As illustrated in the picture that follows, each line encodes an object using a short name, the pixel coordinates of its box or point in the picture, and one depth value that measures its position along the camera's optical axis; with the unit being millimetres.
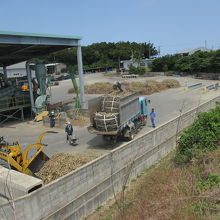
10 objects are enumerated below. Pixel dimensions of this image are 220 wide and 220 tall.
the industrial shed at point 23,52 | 17344
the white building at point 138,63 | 72094
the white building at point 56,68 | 76275
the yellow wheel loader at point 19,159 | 8830
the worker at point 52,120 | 18459
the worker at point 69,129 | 13809
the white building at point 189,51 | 72881
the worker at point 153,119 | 16117
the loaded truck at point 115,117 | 12517
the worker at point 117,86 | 15047
